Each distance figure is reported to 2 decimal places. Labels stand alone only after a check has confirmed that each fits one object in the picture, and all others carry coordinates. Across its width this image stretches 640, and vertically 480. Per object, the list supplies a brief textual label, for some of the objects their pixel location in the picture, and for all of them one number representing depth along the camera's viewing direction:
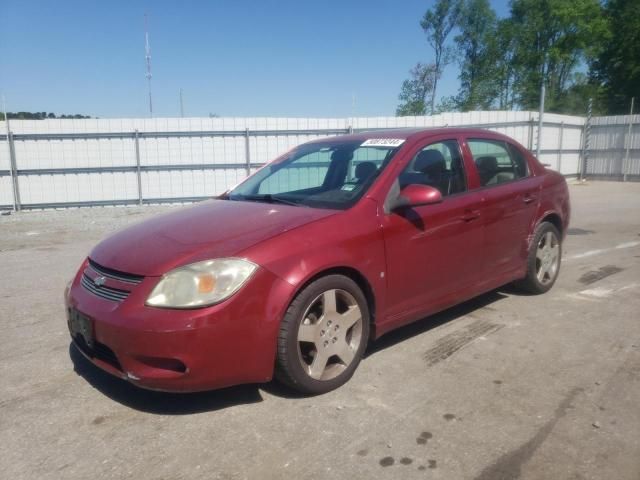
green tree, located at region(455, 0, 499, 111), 41.03
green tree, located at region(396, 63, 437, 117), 38.91
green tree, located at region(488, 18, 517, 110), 41.41
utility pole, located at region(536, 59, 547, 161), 16.98
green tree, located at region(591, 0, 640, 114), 37.19
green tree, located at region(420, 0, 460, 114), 41.09
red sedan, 2.60
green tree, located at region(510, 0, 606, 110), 40.66
